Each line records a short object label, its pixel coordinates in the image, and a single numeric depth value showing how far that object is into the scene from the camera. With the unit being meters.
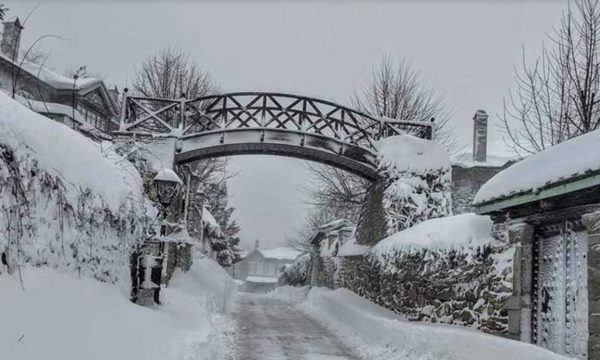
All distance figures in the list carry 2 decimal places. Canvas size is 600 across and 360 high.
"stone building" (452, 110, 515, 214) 29.66
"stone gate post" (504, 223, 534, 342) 7.79
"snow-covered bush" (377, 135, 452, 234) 14.96
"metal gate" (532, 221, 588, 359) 6.70
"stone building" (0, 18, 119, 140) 23.48
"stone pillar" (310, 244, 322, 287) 27.50
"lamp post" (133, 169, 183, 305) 8.79
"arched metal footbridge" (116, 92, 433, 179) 16.06
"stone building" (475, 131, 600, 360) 6.12
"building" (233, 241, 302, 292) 83.82
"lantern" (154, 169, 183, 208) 9.82
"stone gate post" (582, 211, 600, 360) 5.88
